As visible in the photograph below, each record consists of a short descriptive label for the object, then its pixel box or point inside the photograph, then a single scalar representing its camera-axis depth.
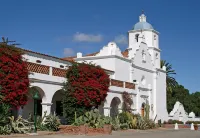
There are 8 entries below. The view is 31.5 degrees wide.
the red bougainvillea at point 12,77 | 19.94
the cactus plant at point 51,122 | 22.97
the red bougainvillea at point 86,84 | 26.16
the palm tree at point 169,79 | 65.31
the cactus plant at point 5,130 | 19.03
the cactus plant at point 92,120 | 24.72
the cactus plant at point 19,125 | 19.98
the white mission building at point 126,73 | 24.86
